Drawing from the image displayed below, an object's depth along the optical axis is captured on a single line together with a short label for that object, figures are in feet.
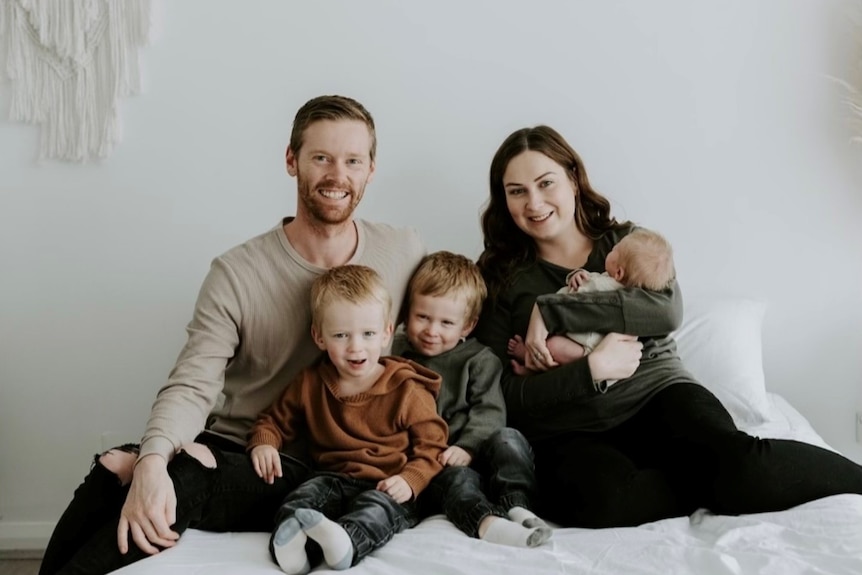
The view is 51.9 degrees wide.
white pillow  7.11
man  5.47
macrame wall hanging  7.85
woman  5.57
